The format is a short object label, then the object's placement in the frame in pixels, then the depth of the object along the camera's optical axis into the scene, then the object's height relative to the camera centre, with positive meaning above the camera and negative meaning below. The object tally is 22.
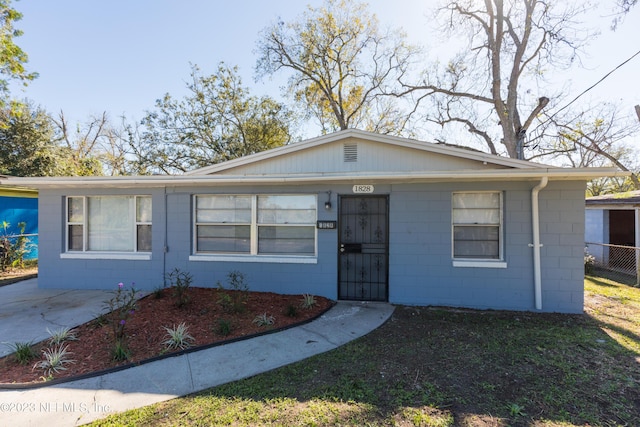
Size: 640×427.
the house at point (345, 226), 5.41 -0.14
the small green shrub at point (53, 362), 3.30 -1.65
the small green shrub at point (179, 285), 5.23 -1.33
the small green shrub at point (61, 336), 3.92 -1.60
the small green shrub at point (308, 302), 5.42 -1.54
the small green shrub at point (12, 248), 9.03 -0.92
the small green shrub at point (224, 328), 4.32 -1.60
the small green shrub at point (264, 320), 4.68 -1.62
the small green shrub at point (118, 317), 3.91 -1.52
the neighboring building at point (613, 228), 9.35 -0.32
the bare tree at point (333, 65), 18.16 +9.89
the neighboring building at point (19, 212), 10.33 +0.27
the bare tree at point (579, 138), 14.52 +4.23
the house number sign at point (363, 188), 5.91 +0.62
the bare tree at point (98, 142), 20.38 +6.23
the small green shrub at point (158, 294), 5.73 -1.45
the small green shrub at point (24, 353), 3.45 -1.60
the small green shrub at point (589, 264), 9.50 -1.47
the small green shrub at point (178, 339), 3.89 -1.62
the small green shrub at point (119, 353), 3.52 -1.61
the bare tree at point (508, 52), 12.98 +7.53
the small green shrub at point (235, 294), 5.11 -1.46
